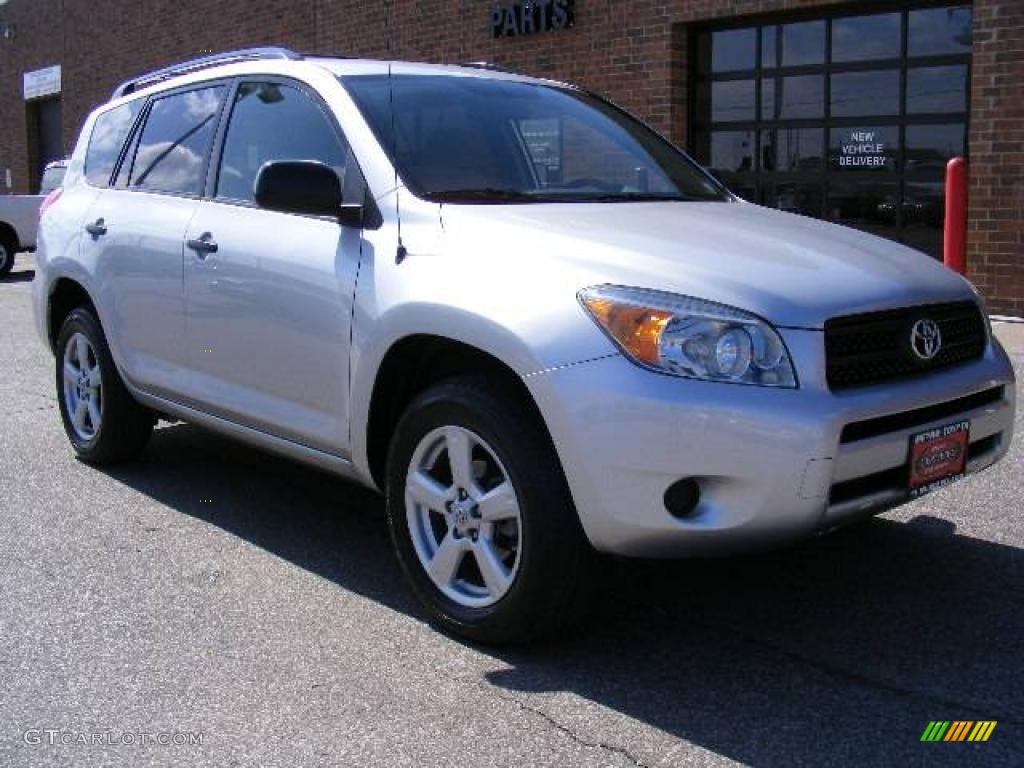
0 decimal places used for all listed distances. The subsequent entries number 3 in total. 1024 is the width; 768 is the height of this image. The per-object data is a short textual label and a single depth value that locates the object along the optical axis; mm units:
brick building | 10328
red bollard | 9758
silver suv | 3275
